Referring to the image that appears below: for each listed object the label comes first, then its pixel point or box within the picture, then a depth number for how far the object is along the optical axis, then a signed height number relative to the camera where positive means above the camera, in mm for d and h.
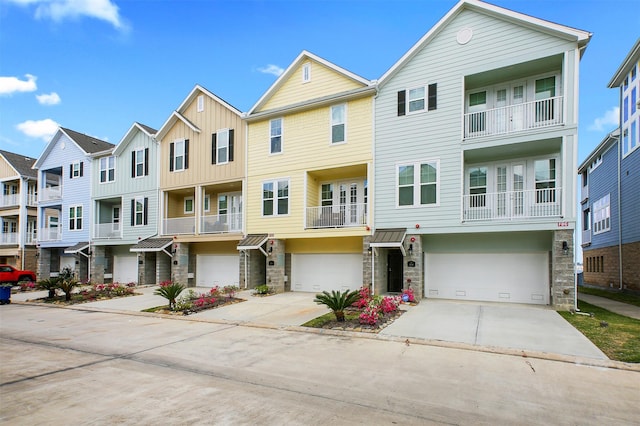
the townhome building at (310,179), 16852 +2626
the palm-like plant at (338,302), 10702 -2179
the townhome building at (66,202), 25953 +1952
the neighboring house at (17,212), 29594 +1290
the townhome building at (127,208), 22969 +1356
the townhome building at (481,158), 12898 +2981
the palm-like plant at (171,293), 13703 -2479
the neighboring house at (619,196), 18797 +2263
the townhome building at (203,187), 20391 +2529
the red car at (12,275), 24891 -3412
